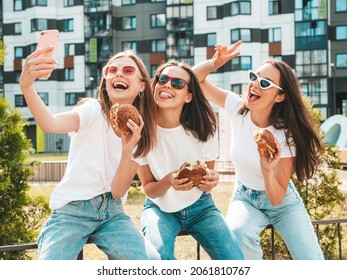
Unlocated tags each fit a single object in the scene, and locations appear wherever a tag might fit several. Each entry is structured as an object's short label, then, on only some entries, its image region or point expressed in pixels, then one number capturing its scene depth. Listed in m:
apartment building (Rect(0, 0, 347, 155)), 23.84
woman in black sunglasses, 2.18
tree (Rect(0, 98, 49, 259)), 4.27
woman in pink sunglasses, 1.96
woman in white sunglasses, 2.26
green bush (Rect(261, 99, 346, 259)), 5.02
